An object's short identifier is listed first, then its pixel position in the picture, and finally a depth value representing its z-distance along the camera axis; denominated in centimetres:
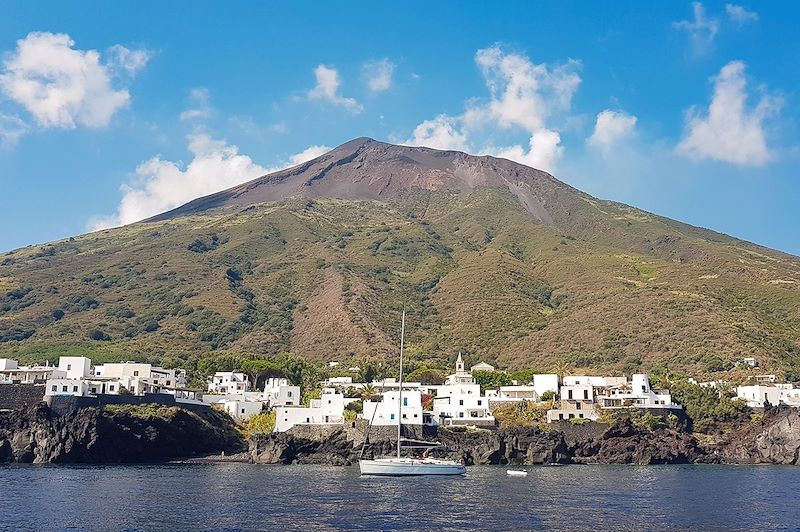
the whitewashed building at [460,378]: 11405
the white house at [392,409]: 8925
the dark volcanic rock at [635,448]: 9106
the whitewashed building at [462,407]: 9838
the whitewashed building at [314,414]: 9381
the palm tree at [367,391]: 10448
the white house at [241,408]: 10312
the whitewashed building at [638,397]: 10156
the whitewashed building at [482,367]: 13080
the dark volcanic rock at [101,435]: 8412
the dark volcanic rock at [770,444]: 9381
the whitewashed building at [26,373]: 9700
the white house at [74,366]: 10088
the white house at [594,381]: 10888
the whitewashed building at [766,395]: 10706
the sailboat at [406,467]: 7106
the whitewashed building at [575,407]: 9875
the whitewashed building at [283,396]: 10388
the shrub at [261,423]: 9875
